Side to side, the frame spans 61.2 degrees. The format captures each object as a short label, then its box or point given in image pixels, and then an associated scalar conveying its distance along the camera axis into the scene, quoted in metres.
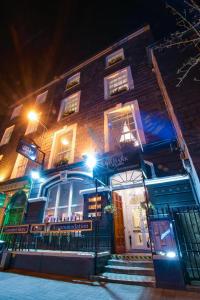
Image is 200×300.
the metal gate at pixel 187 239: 4.97
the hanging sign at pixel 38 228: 7.49
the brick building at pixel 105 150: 7.70
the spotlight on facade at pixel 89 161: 7.72
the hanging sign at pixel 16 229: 7.92
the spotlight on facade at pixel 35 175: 11.47
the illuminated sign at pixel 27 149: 11.14
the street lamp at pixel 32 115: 11.57
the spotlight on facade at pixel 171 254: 4.79
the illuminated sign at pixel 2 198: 12.29
